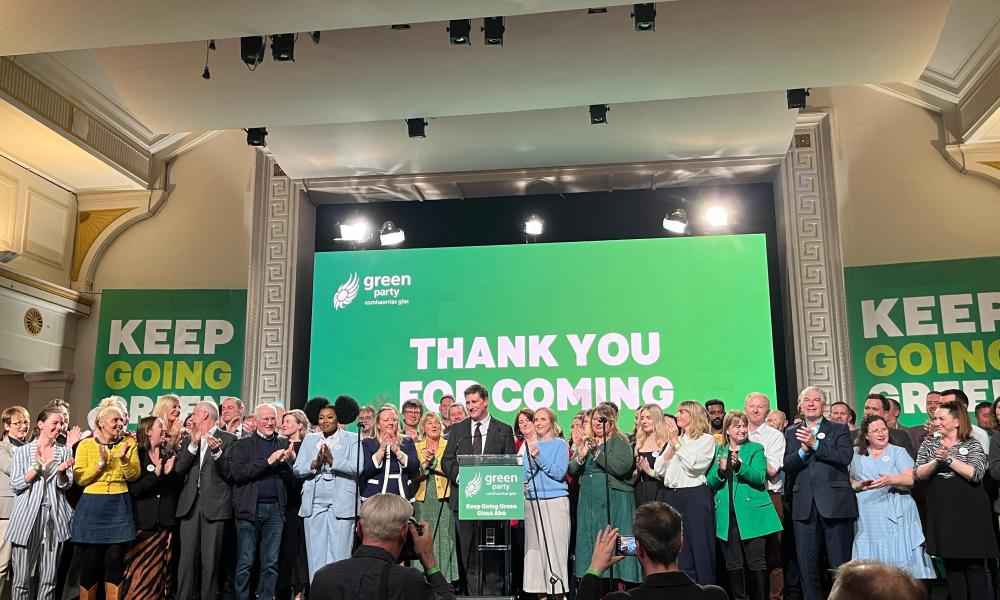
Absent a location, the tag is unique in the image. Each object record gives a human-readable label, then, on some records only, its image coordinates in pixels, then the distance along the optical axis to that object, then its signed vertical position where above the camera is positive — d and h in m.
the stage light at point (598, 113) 7.62 +2.89
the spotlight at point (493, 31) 6.09 +2.90
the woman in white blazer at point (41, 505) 5.14 -0.40
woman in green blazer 4.96 -0.45
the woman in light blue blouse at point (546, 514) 5.15 -0.48
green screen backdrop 8.52 +1.16
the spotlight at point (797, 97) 7.34 +2.92
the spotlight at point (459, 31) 6.13 +2.93
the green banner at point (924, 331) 8.05 +0.99
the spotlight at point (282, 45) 6.29 +2.91
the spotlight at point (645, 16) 5.84 +2.89
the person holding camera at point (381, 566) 2.49 -0.38
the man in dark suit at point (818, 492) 4.98 -0.34
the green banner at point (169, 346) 9.19 +1.02
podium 4.68 -0.28
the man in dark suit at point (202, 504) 5.30 -0.41
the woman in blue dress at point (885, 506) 4.88 -0.42
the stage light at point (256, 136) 7.88 +2.80
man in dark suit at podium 5.48 -0.03
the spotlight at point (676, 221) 9.02 +2.27
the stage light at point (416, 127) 7.82 +2.85
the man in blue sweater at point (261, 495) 5.33 -0.36
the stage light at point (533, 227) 9.32 +2.29
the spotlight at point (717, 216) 9.16 +2.36
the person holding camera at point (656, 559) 2.26 -0.34
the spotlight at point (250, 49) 6.27 +2.87
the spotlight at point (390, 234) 9.43 +2.25
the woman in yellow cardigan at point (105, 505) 5.05 -0.39
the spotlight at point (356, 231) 9.62 +2.34
